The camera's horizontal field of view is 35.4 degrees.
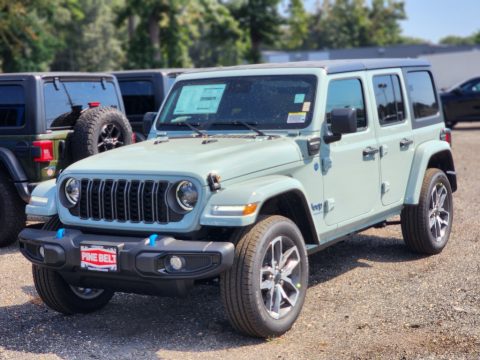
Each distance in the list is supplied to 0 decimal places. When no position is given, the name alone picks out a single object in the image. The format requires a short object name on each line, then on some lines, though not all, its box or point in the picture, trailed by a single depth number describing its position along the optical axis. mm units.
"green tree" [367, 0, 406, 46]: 87375
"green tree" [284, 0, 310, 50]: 44812
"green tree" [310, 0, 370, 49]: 85512
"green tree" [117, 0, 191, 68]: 30922
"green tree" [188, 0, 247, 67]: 33250
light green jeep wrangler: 4758
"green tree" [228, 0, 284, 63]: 42094
